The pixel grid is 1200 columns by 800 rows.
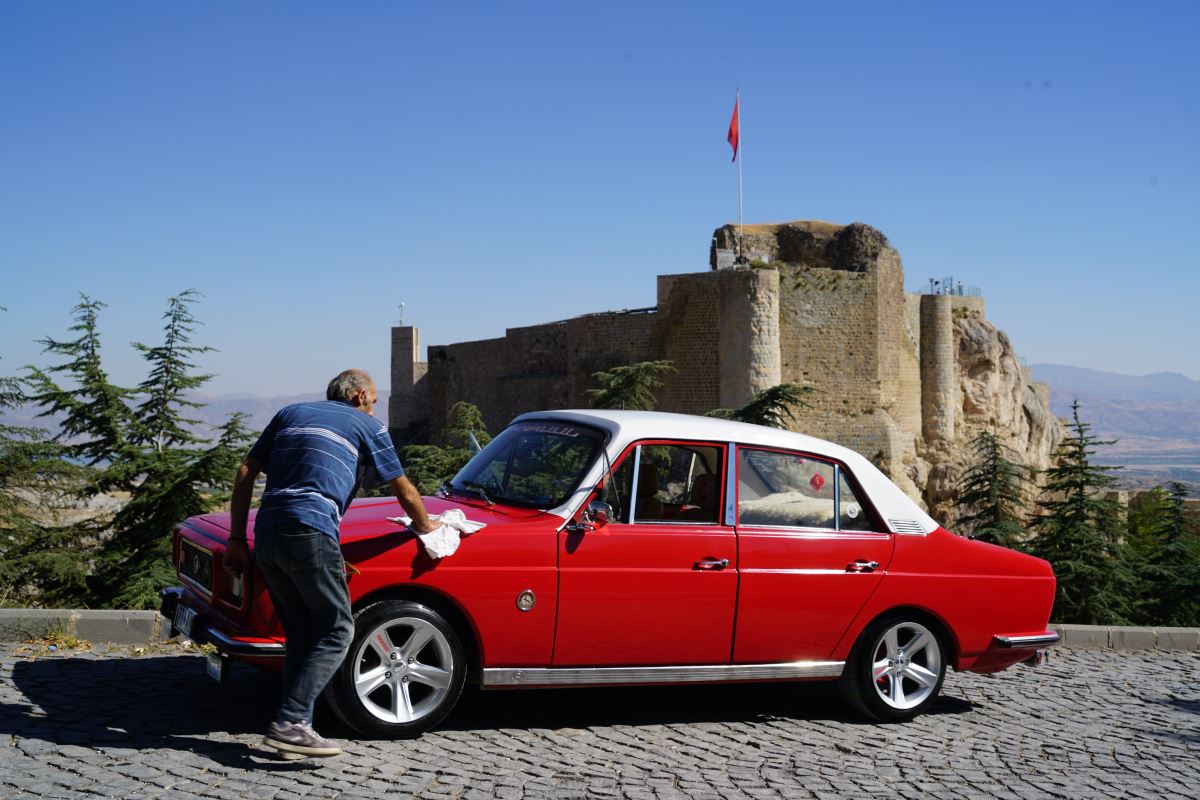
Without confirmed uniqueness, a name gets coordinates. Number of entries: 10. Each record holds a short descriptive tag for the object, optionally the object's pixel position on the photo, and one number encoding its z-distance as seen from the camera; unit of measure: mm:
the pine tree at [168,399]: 12203
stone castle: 33156
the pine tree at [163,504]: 10359
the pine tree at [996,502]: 13797
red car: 5137
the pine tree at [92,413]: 12039
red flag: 40650
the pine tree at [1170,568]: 11180
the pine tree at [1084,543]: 11789
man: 4719
